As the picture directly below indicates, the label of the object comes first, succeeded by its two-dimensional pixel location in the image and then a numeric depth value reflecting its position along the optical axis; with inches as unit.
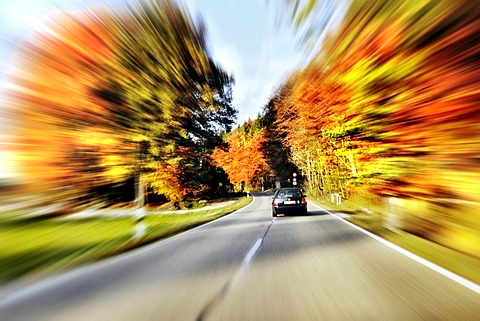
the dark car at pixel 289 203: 766.5
